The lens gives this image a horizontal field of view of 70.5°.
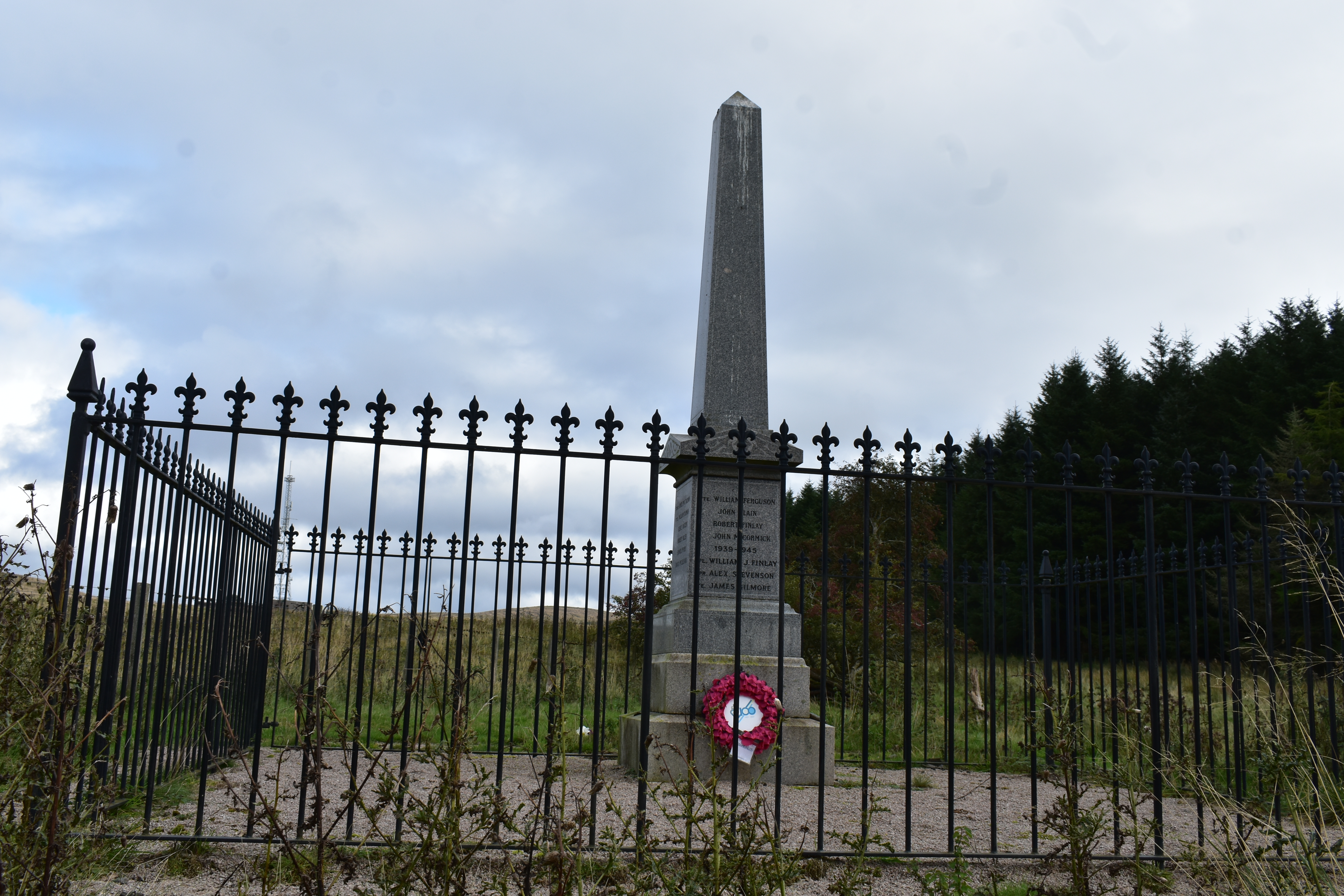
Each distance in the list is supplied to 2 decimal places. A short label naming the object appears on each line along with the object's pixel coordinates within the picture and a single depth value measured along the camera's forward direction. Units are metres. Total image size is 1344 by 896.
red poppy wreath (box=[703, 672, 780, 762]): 6.67
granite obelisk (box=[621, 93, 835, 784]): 7.17
